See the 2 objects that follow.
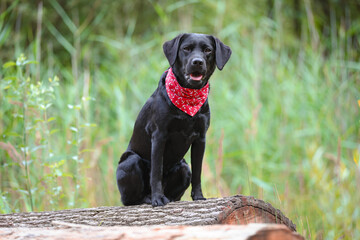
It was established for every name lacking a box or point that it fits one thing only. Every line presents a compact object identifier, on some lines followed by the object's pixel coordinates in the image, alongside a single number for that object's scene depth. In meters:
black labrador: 5.55
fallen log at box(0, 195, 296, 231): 4.82
